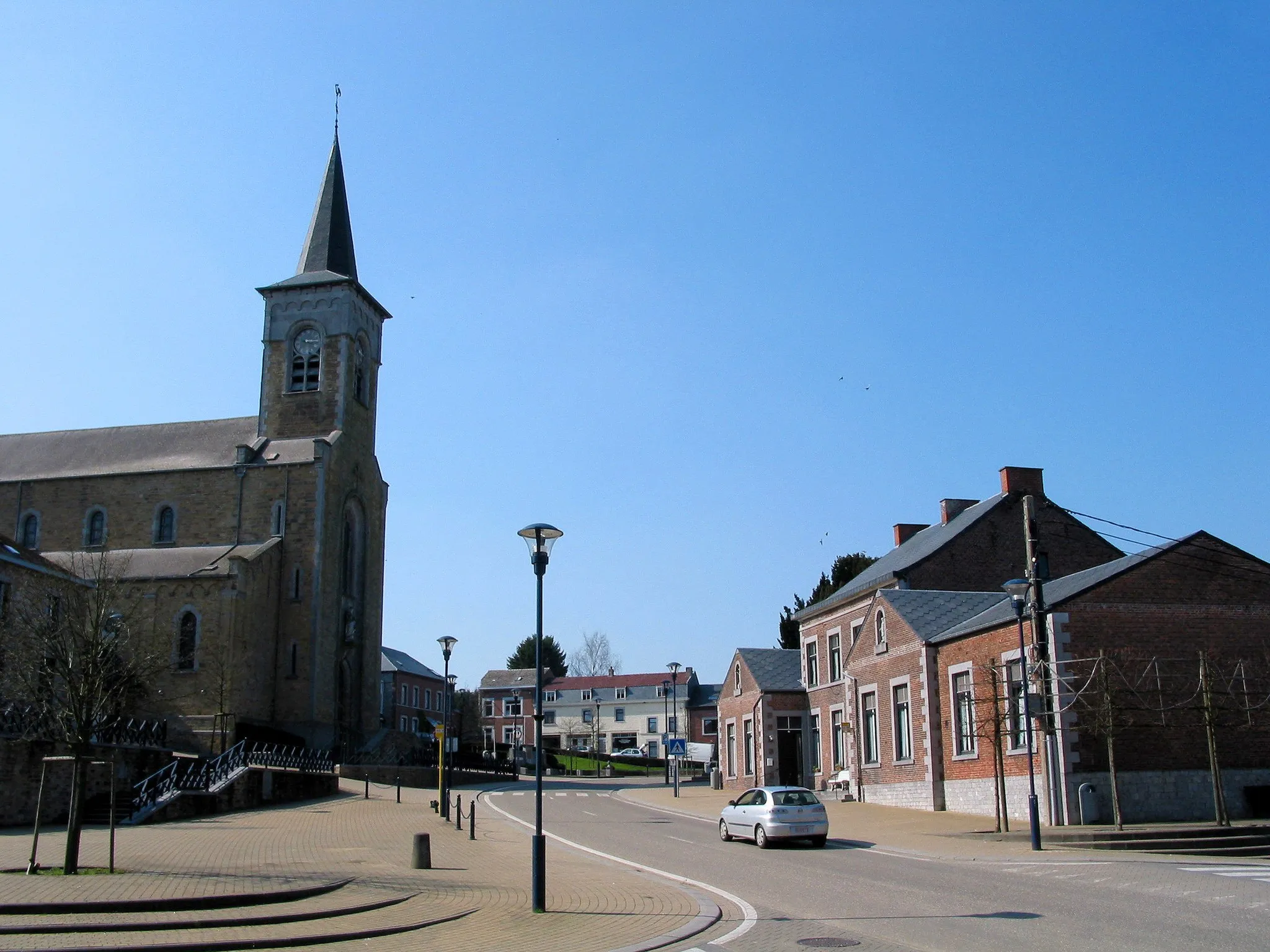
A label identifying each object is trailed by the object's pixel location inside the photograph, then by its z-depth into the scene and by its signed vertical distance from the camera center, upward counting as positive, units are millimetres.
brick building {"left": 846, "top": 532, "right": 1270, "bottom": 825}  24188 +536
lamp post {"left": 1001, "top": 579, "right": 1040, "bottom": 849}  21547 +2042
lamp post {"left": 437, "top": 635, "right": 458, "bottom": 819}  29297 -906
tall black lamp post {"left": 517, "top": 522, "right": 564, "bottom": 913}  14164 +2035
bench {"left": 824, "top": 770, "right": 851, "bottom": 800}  36438 -2392
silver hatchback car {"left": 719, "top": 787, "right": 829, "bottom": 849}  22031 -2079
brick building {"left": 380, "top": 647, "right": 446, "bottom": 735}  84688 +1529
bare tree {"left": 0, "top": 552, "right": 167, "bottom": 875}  16172 +1118
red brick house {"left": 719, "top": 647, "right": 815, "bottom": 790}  43469 -395
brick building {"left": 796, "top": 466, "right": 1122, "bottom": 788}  37594 +5002
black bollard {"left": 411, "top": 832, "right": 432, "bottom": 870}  17422 -2145
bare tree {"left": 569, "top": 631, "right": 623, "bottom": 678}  124131 +5254
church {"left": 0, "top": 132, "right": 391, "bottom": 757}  45656 +8993
